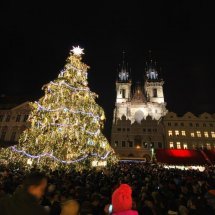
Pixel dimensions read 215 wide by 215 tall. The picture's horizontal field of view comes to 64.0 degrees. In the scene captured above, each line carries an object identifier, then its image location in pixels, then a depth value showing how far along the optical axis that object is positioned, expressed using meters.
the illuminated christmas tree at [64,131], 15.45
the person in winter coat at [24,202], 2.16
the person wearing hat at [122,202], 2.96
